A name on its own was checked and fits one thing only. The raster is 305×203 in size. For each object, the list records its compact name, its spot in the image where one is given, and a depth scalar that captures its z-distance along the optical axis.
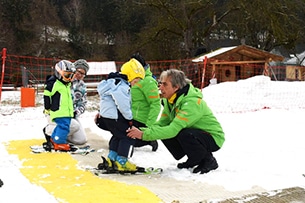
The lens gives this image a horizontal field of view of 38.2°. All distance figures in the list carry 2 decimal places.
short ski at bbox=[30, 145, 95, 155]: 5.01
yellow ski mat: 3.25
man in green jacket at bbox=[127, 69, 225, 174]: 3.89
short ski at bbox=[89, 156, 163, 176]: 4.09
